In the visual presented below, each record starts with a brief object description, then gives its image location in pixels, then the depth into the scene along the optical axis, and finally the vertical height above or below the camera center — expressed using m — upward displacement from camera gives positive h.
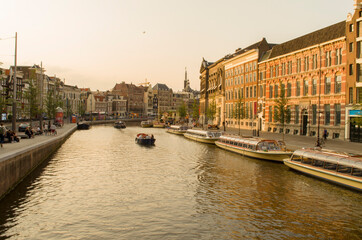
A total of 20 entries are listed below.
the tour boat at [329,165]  23.28 -3.19
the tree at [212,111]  91.80 +2.97
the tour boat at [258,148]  35.03 -2.87
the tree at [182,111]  147.12 +4.55
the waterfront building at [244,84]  75.88 +9.65
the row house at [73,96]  173.88 +12.69
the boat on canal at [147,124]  121.15 -1.06
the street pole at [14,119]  38.88 -0.02
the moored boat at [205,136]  57.56 -2.50
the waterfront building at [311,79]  48.31 +7.25
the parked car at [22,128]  60.22 -1.58
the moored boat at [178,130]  83.04 -2.05
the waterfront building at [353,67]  44.47 +7.63
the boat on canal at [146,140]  54.44 -3.02
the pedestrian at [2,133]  30.81 -1.29
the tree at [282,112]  51.38 +1.72
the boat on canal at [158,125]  121.32 -1.33
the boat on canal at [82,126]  101.19 -1.79
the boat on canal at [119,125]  112.61 -1.44
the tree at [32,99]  61.91 +3.71
